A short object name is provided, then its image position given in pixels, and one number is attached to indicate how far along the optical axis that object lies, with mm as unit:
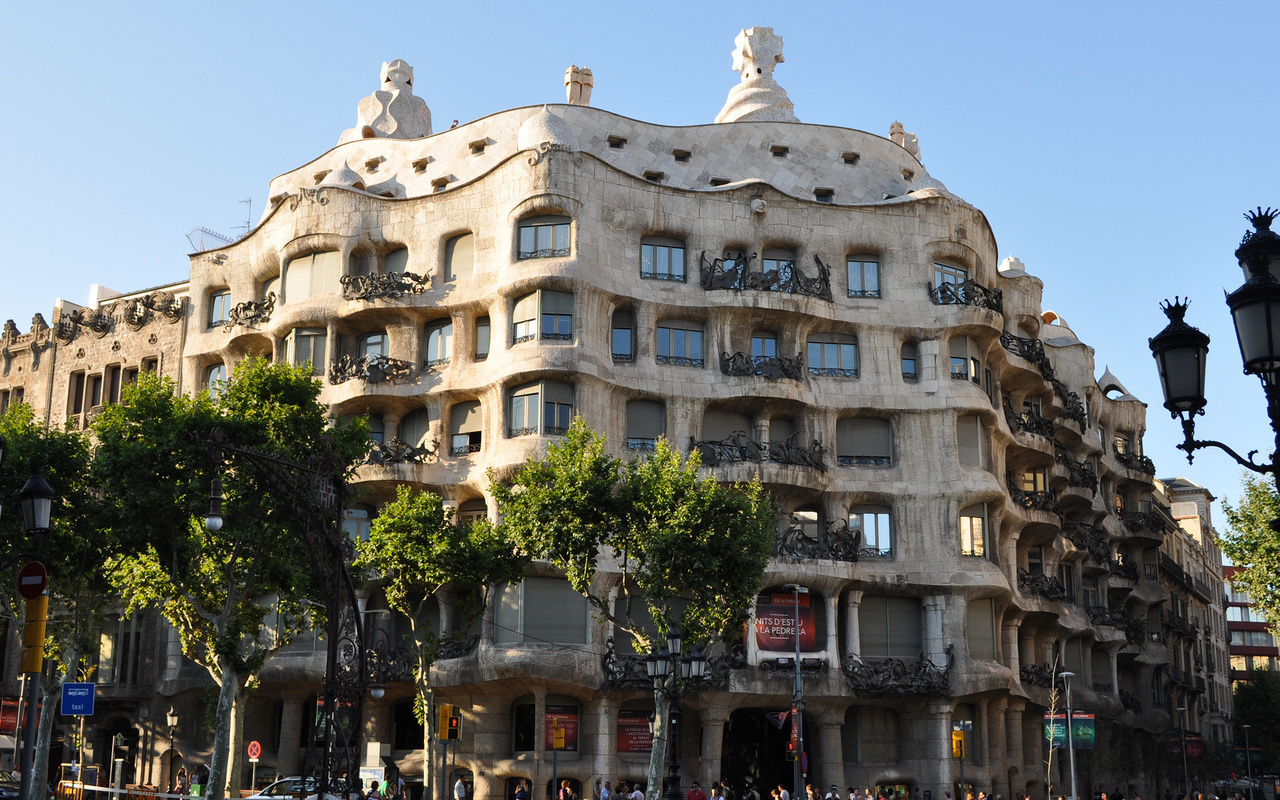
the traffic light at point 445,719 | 35562
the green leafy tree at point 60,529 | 36031
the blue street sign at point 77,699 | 19828
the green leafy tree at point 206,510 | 34938
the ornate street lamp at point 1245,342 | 9164
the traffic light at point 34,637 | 15211
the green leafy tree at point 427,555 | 37781
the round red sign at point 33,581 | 15062
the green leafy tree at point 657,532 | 34500
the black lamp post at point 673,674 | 30719
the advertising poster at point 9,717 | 33969
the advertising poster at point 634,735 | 44844
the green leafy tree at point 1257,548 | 45406
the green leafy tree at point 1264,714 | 89250
